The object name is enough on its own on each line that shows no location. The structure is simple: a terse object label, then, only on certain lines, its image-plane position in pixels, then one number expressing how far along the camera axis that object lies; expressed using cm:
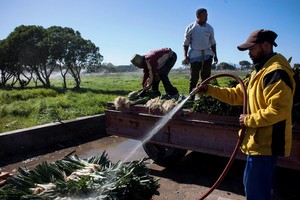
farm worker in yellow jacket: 284
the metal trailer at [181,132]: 456
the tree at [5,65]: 2908
